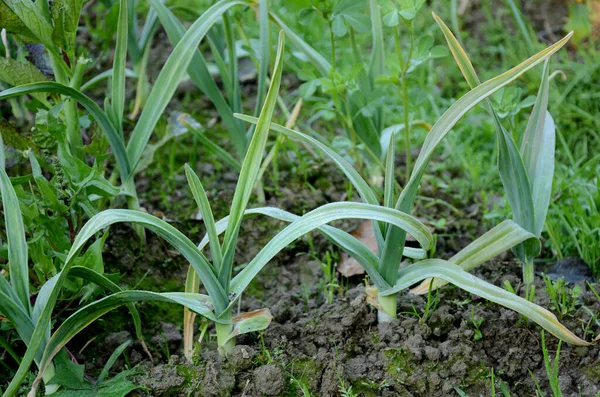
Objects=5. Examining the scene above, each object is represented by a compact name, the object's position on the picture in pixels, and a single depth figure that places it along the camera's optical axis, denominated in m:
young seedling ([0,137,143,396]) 2.01
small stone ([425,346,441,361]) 2.07
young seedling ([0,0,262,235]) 2.21
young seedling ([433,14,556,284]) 2.07
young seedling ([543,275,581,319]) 2.11
